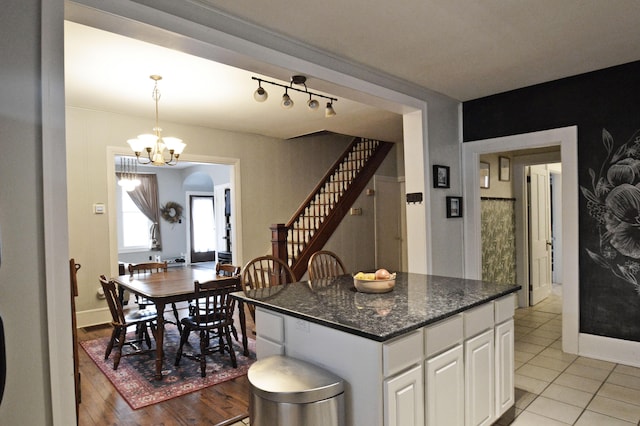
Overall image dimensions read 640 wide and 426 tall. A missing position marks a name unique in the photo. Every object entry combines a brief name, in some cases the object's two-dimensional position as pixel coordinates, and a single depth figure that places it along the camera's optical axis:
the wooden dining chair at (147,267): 4.06
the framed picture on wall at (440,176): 4.11
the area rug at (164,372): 2.99
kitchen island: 1.67
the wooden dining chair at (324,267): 3.46
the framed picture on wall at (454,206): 4.28
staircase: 5.58
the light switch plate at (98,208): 4.86
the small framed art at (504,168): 5.32
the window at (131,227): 9.77
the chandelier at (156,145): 3.81
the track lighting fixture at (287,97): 2.91
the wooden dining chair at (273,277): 3.22
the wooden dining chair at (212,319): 3.31
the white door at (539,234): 5.54
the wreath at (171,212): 10.48
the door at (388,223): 6.93
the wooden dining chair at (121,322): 3.30
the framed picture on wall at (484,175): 4.99
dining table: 3.25
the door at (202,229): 10.91
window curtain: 10.00
